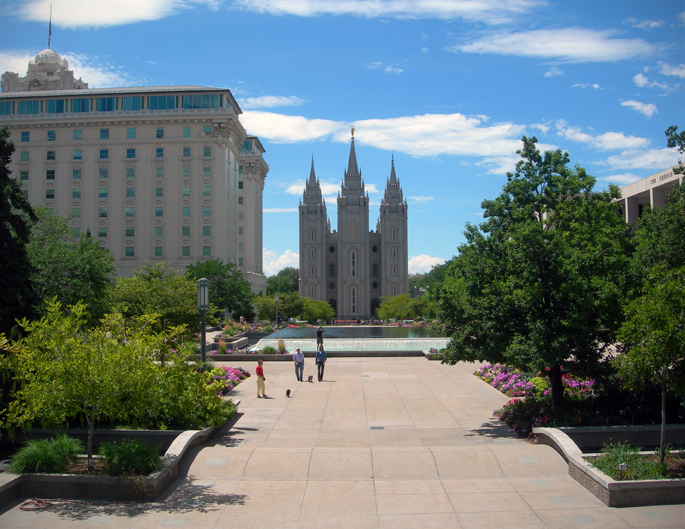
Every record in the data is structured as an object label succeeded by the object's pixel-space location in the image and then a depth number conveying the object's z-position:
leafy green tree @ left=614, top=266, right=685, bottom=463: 9.40
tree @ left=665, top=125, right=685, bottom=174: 18.47
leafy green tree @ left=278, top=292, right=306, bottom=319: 78.58
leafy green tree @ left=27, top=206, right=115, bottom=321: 20.80
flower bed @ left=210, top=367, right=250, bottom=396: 17.31
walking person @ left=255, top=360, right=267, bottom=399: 17.19
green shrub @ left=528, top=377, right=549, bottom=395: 16.49
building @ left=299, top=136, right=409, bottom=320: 131.50
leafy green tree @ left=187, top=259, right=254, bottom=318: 52.56
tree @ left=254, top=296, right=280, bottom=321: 69.86
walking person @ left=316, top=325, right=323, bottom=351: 25.50
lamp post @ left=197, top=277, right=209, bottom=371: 16.28
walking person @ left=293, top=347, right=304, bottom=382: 20.38
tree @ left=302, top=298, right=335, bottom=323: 92.19
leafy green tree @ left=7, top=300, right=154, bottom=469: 8.77
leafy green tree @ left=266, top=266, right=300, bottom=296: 118.38
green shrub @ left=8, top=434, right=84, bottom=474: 9.17
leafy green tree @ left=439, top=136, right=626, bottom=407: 12.14
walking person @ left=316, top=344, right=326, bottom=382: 20.48
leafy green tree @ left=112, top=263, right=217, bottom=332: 21.59
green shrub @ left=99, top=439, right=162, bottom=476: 9.27
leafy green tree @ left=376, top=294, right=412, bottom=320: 89.64
